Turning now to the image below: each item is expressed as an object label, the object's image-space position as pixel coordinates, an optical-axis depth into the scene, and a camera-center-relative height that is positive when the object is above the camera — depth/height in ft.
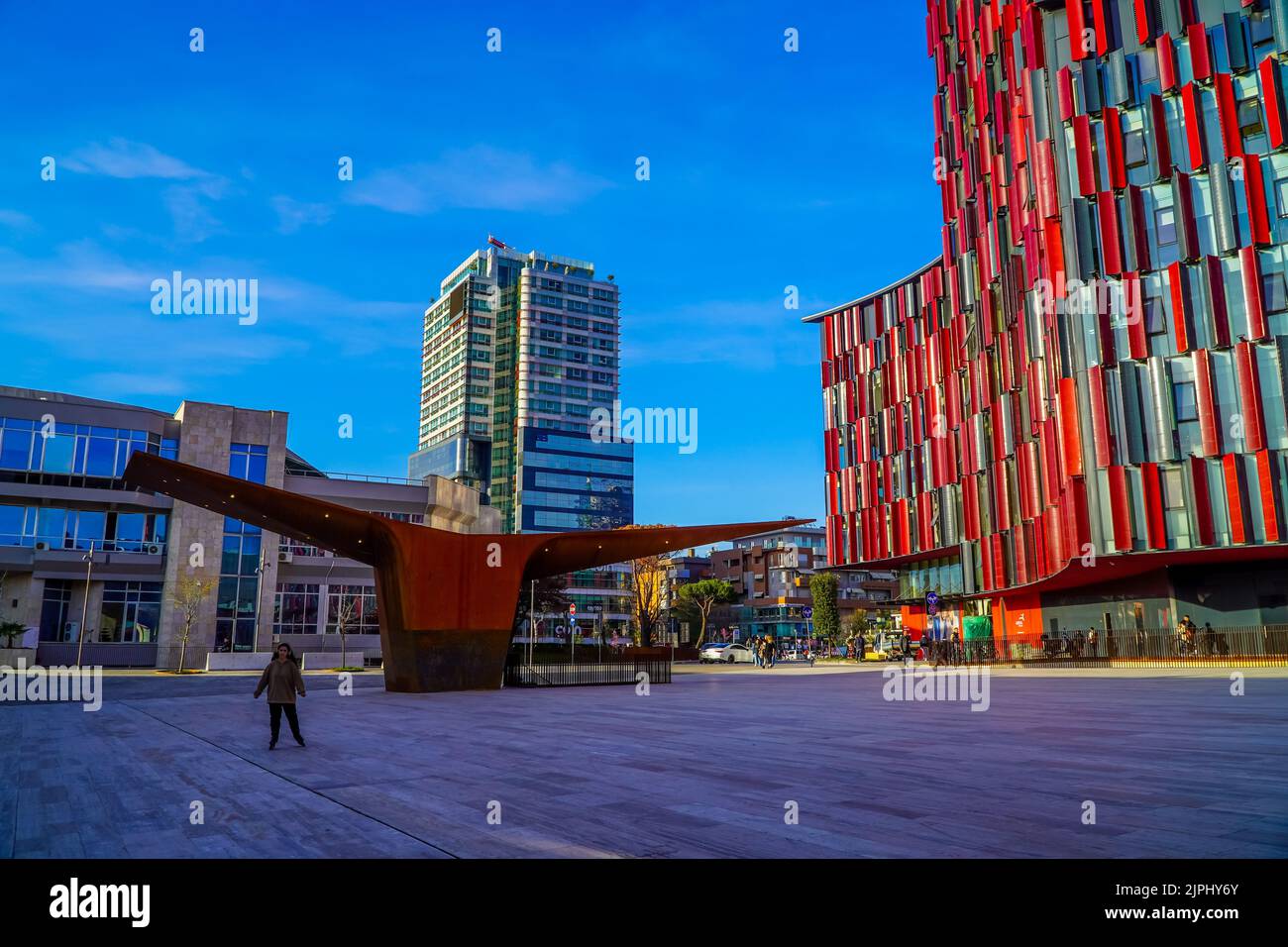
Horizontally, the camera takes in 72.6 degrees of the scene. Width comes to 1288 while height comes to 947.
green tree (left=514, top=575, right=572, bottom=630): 224.53 +8.65
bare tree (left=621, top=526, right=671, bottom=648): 216.33 +9.37
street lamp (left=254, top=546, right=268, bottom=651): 172.96 +9.84
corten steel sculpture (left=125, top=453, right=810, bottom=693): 76.79 +4.75
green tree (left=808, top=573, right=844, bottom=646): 277.23 +6.07
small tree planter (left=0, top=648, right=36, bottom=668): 135.23 -3.64
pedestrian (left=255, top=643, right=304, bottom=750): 38.55 -2.40
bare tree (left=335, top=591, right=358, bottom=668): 191.14 +4.45
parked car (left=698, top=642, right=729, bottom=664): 205.36 -5.60
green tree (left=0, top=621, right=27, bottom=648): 136.40 +0.58
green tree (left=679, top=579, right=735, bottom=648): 303.68 +11.85
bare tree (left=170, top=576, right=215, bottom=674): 152.98 +6.47
